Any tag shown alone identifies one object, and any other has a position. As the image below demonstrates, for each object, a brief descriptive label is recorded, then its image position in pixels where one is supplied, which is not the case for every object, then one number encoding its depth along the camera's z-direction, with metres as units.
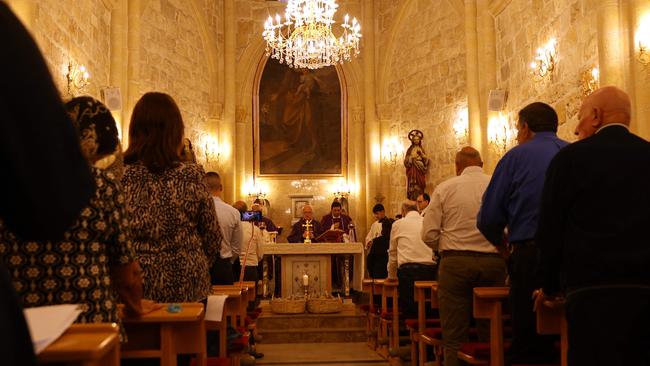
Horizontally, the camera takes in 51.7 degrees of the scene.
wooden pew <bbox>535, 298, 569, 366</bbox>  3.39
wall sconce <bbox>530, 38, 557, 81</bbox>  9.82
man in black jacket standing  2.80
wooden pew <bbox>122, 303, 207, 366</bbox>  2.84
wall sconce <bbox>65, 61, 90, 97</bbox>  8.94
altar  12.75
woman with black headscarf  2.18
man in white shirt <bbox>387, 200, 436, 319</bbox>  7.43
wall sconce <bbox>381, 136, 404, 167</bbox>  16.45
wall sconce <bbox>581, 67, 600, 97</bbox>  8.30
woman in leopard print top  3.24
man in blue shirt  3.90
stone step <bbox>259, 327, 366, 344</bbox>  10.53
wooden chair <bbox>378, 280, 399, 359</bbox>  7.80
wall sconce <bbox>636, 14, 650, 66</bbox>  7.23
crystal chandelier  11.58
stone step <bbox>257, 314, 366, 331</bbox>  10.91
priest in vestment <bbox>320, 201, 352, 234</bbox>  15.27
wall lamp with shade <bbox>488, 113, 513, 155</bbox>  11.75
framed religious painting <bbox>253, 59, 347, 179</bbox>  17.41
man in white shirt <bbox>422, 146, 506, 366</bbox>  5.04
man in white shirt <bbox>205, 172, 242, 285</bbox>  6.62
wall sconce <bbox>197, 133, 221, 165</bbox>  15.98
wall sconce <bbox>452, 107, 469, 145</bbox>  13.48
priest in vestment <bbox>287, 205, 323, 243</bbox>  14.22
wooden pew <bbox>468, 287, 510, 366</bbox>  4.21
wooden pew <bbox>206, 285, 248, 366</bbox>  4.65
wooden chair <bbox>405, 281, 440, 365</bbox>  6.31
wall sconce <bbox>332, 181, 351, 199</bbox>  17.06
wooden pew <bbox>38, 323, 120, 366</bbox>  1.44
